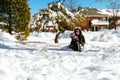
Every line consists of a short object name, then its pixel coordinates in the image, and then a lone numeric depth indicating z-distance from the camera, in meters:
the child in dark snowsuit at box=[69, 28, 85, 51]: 7.58
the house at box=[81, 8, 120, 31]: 41.34
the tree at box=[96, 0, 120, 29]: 34.54
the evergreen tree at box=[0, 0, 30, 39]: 11.90
